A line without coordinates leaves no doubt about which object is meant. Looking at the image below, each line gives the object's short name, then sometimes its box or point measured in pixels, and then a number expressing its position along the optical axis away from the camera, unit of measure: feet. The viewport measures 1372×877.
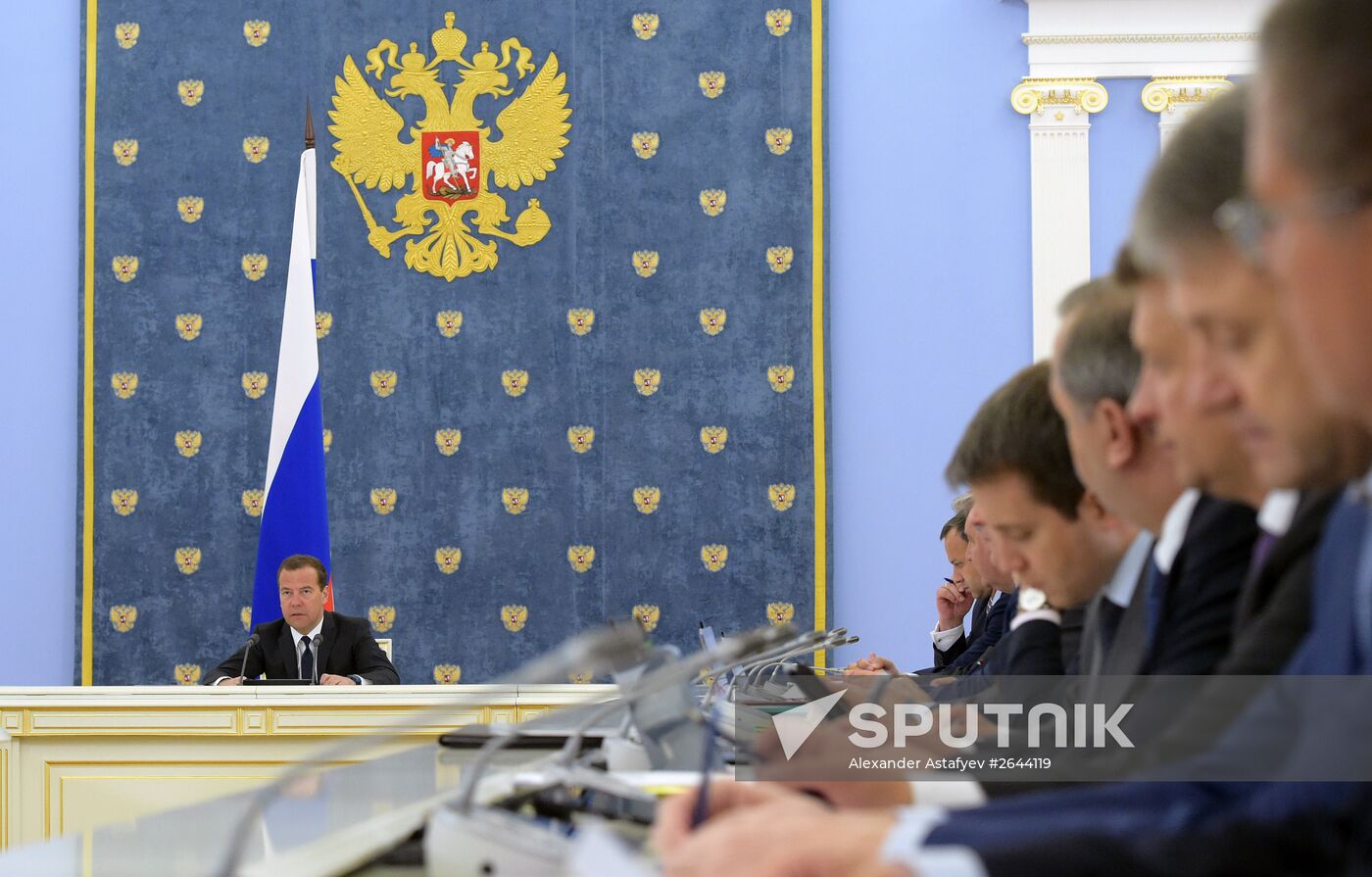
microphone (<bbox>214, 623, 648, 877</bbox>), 7.44
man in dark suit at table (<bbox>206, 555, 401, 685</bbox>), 42.01
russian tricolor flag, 45.37
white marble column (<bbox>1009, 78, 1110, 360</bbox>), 52.85
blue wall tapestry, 53.11
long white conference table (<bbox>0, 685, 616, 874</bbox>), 33.32
